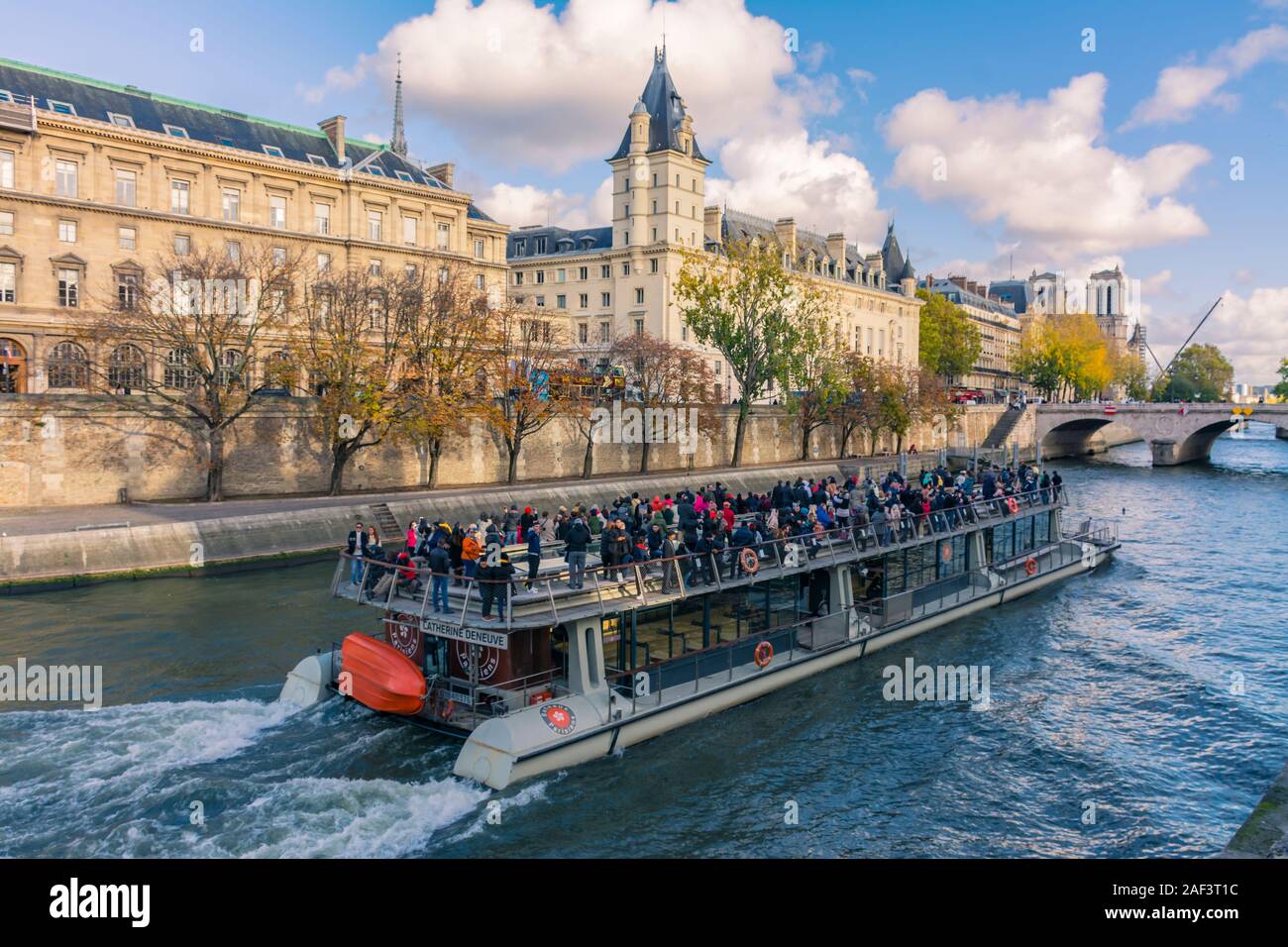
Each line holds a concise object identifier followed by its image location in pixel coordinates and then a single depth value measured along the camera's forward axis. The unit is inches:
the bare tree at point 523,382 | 1964.8
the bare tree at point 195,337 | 1589.6
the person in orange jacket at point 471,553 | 697.5
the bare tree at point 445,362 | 1785.2
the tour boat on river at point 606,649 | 665.0
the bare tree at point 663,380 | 2369.6
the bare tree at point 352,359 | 1718.8
